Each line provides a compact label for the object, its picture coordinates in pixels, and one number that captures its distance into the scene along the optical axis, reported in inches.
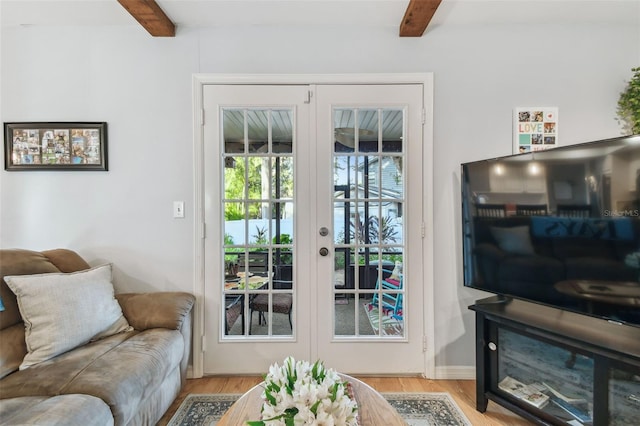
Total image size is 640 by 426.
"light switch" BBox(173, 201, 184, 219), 79.8
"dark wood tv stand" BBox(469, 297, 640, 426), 48.9
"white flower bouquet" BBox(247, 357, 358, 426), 29.3
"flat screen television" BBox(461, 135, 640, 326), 49.4
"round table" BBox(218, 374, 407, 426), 39.6
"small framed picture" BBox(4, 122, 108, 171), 78.6
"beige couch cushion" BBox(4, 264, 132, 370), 55.3
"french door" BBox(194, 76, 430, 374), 79.7
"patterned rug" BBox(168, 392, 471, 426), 63.7
